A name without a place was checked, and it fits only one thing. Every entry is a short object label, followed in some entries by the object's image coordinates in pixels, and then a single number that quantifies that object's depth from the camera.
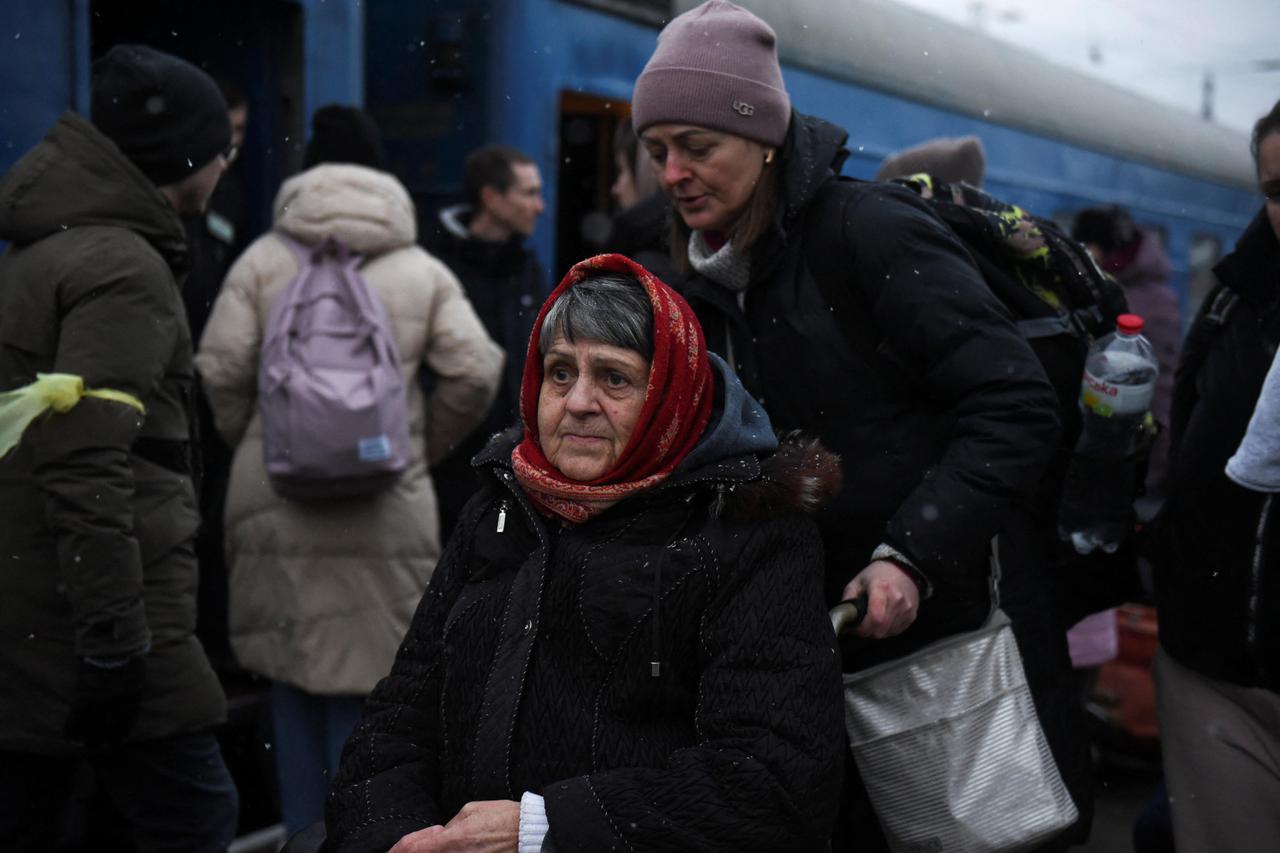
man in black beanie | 2.81
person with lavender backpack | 3.99
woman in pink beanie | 2.27
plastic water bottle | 2.57
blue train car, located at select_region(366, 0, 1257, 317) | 6.08
